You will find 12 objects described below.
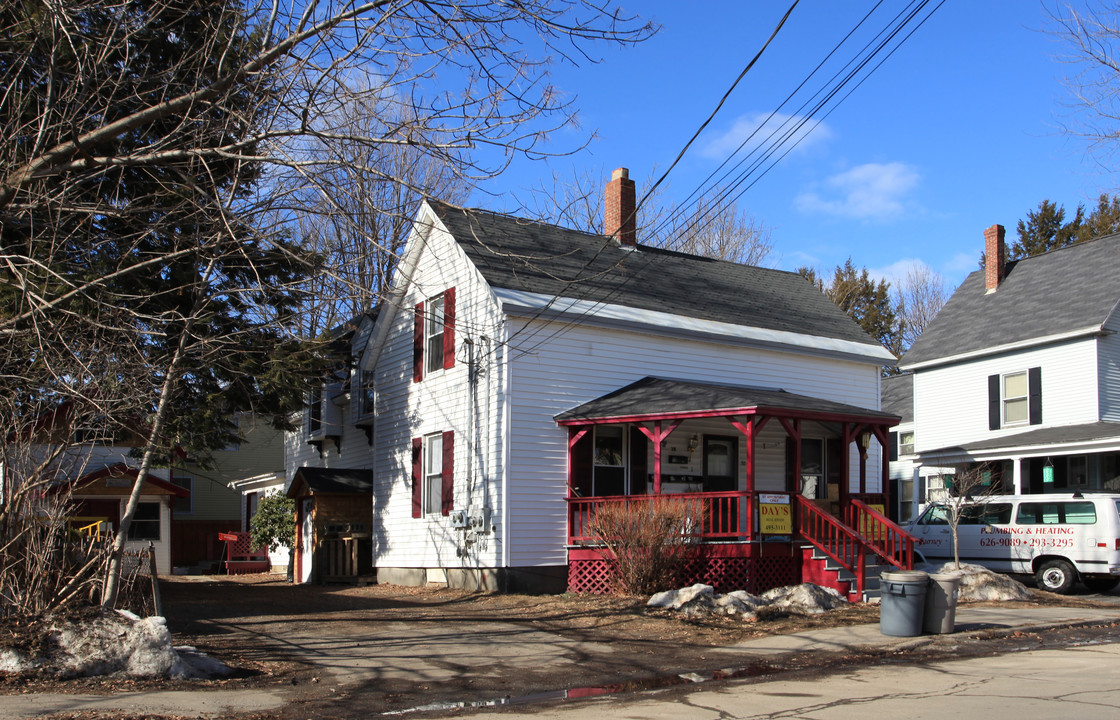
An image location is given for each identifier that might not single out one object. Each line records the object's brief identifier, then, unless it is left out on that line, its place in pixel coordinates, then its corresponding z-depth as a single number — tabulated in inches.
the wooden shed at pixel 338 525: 895.7
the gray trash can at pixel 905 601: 490.3
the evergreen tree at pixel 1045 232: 1873.4
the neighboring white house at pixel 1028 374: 956.0
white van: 709.3
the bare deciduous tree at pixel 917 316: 2078.0
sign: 650.2
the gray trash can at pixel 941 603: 496.4
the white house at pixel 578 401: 704.2
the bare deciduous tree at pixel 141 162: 338.6
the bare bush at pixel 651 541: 623.8
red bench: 1170.6
